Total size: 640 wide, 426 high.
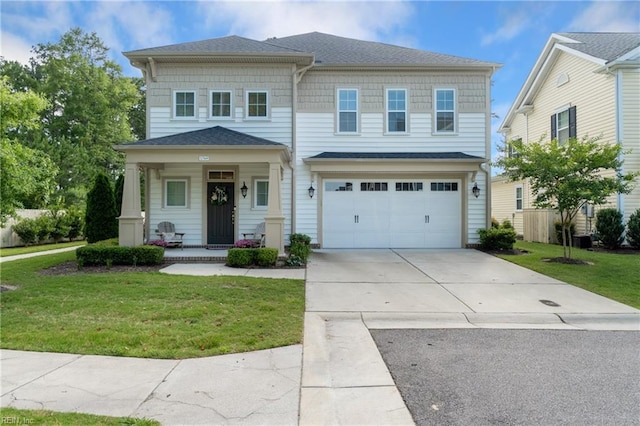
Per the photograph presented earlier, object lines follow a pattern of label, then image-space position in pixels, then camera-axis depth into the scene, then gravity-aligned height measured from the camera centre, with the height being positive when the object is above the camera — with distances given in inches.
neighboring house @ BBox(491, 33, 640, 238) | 493.0 +185.2
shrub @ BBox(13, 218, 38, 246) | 609.6 -26.5
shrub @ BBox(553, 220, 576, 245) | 554.1 -20.6
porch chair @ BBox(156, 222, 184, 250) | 471.5 -25.0
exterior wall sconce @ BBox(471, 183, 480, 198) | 500.7 +35.2
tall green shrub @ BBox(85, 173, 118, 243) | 518.6 +2.1
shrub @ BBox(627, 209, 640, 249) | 468.3 -17.3
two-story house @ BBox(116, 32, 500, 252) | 488.4 +106.6
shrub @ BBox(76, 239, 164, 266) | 357.1 -39.7
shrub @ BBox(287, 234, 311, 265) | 379.6 -36.6
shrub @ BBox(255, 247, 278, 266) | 368.8 -42.0
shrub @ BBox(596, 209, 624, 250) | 479.5 -15.2
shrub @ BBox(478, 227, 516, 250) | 467.8 -28.6
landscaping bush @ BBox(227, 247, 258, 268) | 367.6 -42.2
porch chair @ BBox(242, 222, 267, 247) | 467.5 -23.8
